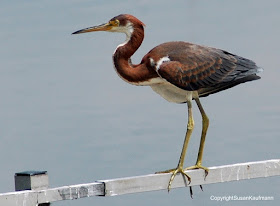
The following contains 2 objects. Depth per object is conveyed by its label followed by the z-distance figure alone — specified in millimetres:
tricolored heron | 13617
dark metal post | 11008
